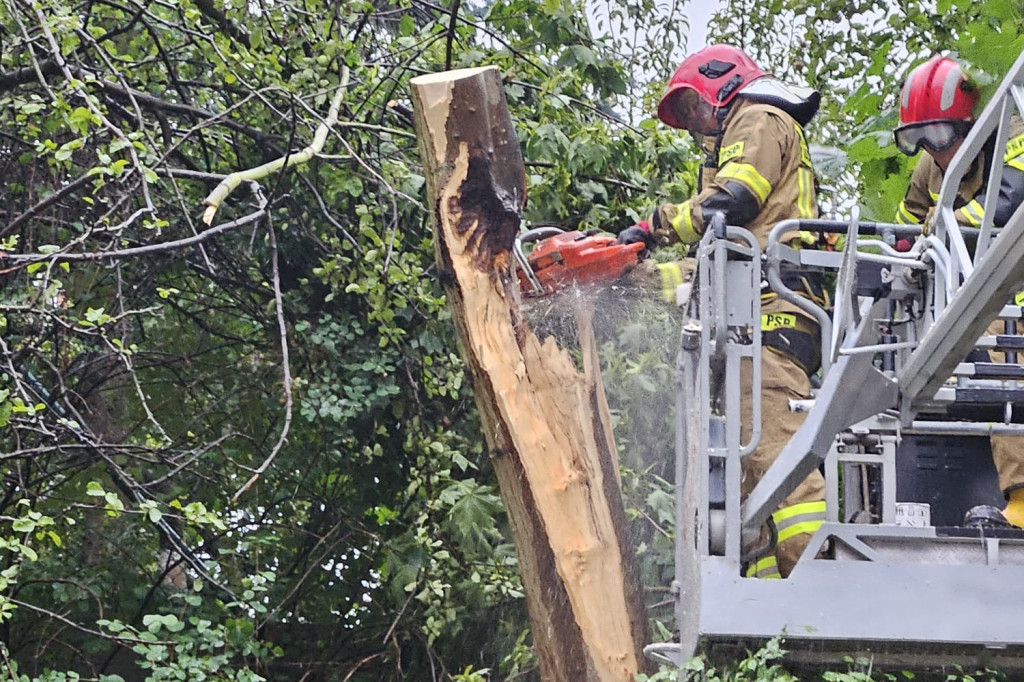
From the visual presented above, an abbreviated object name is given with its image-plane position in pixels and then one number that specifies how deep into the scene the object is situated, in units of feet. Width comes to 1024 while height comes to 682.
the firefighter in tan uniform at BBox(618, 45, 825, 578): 30.32
